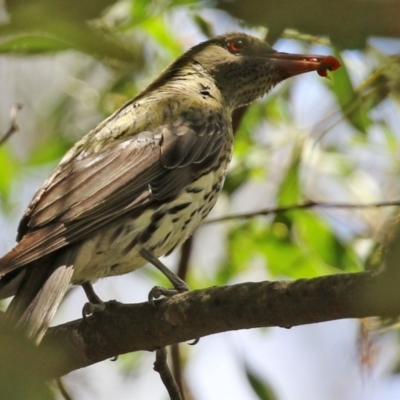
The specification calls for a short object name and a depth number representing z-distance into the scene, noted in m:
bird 6.53
